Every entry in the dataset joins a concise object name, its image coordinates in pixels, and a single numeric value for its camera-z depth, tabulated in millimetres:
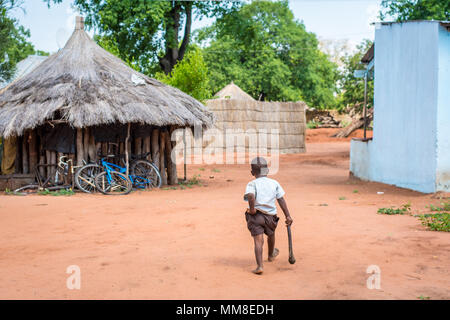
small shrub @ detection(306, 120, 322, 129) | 38219
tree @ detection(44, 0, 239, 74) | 18797
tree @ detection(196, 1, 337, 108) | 31703
